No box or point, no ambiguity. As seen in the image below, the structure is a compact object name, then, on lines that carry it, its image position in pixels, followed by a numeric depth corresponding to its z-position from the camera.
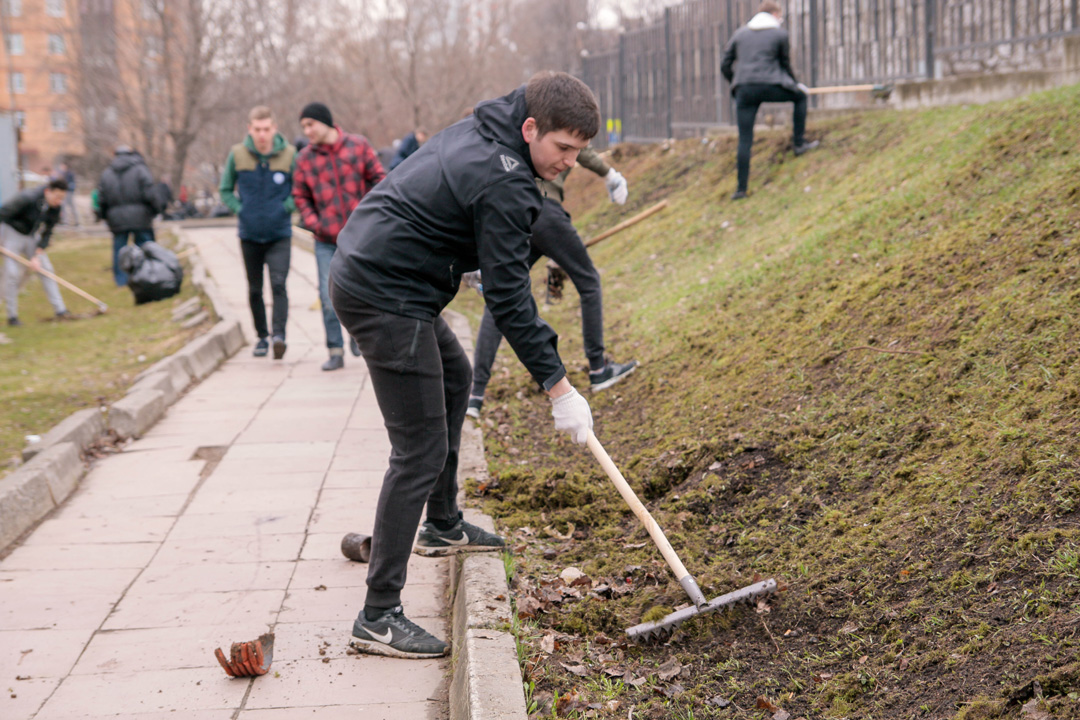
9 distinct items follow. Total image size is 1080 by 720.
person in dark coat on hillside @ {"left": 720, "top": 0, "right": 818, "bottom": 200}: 9.52
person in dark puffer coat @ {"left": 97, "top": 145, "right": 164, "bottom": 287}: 12.80
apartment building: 31.95
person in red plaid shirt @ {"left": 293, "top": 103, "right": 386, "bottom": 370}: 7.29
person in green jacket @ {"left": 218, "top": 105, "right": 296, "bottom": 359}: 7.77
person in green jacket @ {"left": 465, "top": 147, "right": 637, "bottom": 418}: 5.70
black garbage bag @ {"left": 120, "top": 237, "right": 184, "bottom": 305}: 12.92
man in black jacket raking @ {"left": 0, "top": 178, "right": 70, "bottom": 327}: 11.52
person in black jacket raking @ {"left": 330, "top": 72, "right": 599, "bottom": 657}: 2.92
